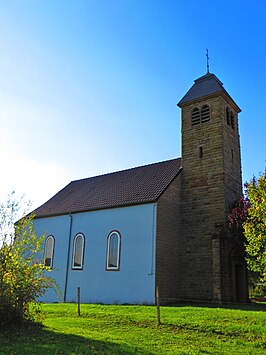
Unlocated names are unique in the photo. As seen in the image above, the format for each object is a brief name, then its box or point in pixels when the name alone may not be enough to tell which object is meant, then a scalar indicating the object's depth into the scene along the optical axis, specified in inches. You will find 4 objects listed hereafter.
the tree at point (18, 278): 466.0
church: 850.8
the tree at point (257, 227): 626.2
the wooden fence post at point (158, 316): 548.4
